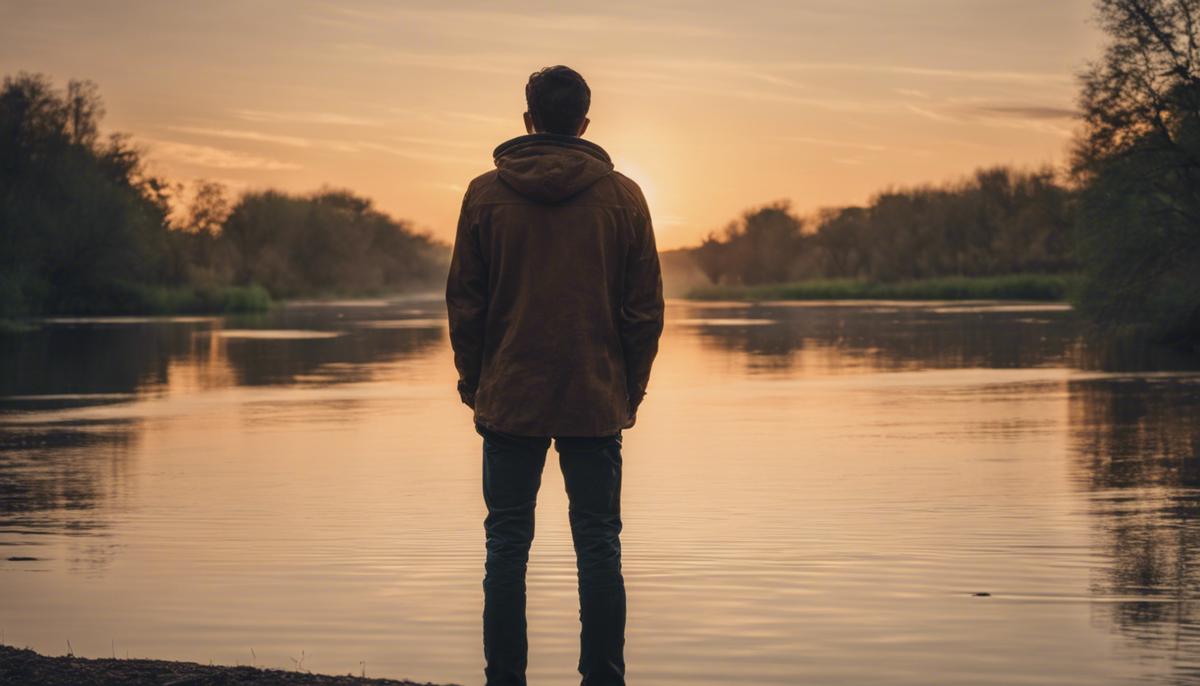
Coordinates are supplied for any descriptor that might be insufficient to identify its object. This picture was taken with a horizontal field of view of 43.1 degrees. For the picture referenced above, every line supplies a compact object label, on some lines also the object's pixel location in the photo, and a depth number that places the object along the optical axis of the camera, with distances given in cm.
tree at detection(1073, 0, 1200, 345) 3262
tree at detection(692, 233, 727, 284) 13425
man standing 472
